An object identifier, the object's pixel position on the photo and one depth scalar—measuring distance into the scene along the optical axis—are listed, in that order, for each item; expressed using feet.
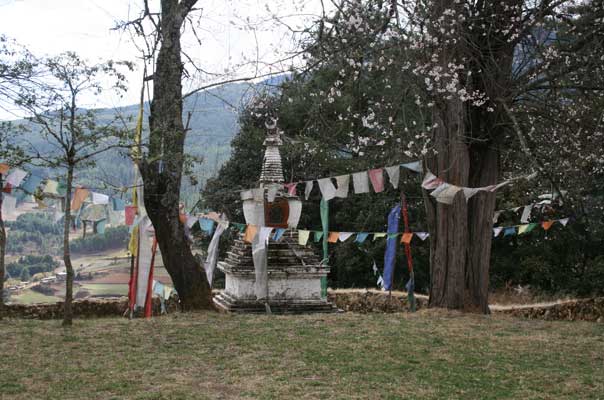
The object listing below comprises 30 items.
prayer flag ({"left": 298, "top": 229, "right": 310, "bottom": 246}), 52.91
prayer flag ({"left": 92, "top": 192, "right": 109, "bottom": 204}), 42.50
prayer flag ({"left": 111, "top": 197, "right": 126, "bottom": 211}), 43.66
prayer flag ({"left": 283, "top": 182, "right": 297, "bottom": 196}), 57.16
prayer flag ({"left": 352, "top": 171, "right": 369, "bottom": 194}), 45.39
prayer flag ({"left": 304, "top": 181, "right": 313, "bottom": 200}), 50.88
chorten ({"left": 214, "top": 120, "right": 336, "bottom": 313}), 55.83
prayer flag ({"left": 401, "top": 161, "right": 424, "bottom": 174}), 43.01
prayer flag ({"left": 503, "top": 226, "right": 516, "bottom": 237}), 62.63
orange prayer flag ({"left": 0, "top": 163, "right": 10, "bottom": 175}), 35.88
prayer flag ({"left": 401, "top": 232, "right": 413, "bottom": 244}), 53.93
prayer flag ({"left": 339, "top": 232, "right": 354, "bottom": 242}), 54.65
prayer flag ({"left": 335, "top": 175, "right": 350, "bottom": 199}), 46.44
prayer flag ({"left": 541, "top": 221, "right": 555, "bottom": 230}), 57.21
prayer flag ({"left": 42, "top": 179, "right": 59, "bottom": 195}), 39.20
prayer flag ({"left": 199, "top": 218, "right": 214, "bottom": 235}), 47.44
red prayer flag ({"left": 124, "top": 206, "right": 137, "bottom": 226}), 44.98
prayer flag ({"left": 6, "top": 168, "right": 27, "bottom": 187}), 37.09
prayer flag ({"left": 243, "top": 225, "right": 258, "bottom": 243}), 48.24
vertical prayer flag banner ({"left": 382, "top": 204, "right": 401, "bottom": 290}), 57.31
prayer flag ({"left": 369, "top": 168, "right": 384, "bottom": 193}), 43.80
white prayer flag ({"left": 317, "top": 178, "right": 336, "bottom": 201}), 47.26
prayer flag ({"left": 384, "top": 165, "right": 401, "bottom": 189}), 43.11
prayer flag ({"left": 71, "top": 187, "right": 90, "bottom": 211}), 41.75
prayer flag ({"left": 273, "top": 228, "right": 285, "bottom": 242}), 52.12
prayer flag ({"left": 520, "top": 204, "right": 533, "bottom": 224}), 61.24
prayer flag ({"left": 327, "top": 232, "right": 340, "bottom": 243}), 55.94
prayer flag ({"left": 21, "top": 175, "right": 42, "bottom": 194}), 37.81
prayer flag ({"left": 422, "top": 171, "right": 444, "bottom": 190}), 39.75
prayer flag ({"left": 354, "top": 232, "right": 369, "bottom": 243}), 56.96
